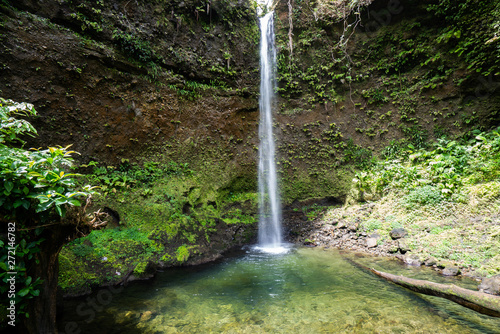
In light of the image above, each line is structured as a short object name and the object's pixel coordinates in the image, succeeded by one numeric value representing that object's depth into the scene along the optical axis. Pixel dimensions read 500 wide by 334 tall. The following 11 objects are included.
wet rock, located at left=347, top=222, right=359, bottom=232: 7.15
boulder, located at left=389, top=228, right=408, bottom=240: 5.98
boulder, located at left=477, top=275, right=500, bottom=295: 3.41
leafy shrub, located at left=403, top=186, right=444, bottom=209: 6.31
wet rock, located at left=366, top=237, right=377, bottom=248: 6.21
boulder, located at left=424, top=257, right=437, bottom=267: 4.76
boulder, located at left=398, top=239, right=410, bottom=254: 5.48
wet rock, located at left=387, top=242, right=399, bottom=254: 5.69
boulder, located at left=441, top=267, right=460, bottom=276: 4.30
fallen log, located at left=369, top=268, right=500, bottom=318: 2.37
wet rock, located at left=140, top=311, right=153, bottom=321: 3.31
